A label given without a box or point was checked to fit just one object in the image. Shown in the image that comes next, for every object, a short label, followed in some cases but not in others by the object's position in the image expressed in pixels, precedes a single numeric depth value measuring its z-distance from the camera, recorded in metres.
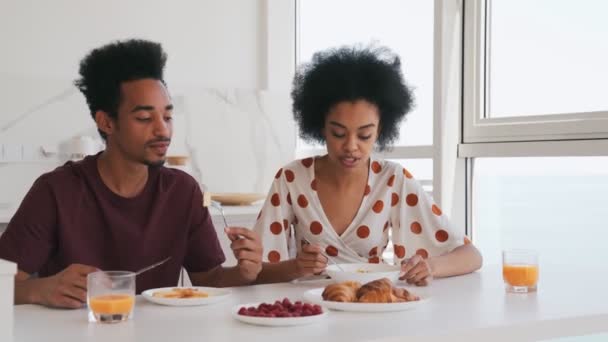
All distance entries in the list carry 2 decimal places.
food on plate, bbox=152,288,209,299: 1.67
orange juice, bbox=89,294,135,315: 1.45
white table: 1.36
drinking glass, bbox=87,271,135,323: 1.45
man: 1.95
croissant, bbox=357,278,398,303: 1.58
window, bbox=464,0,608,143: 2.79
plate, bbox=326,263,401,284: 1.82
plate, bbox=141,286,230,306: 1.61
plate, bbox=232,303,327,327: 1.40
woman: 2.23
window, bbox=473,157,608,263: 2.82
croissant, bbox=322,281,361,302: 1.60
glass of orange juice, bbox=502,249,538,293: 1.83
